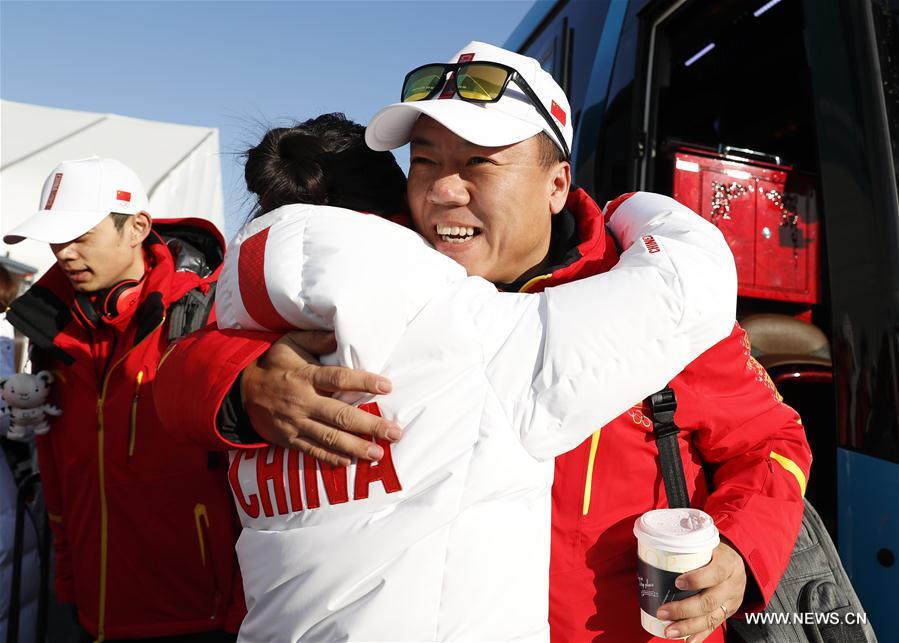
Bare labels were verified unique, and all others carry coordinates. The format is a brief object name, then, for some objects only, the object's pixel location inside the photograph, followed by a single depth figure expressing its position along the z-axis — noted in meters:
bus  1.60
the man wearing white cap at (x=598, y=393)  1.03
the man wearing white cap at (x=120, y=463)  2.03
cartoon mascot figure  2.11
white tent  11.96
